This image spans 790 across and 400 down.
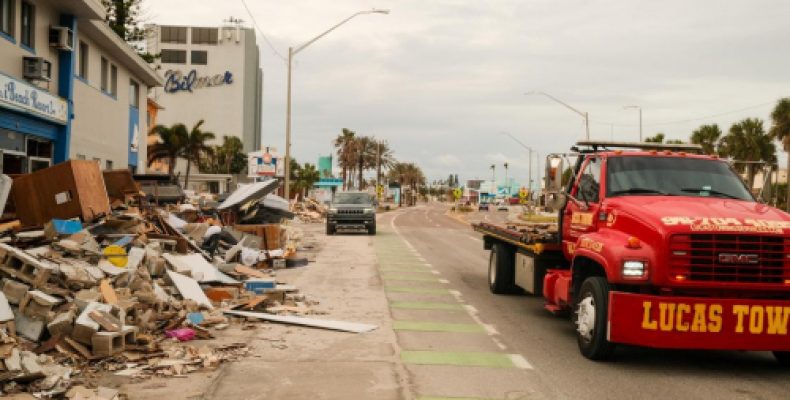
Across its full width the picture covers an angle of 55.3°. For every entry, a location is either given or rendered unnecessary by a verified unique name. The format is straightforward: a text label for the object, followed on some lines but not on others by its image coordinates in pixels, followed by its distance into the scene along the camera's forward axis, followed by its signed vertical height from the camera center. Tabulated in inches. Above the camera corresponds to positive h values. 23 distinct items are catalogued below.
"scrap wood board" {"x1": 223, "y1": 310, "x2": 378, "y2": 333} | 384.2 -71.6
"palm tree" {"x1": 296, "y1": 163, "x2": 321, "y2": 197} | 3740.7 +53.2
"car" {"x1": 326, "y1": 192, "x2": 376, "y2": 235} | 1295.5 -50.4
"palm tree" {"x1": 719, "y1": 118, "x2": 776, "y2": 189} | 2304.4 +167.4
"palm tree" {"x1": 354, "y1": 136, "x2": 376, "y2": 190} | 3843.5 +170.7
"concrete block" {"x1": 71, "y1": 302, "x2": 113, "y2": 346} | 297.7 -59.3
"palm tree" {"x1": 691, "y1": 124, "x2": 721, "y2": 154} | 2519.7 +204.4
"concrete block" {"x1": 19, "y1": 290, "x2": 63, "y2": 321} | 317.4 -53.6
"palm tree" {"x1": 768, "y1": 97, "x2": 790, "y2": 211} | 2036.2 +206.1
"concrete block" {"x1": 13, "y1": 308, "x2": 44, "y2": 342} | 310.2 -61.8
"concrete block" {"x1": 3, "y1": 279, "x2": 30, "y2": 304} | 327.3 -49.3
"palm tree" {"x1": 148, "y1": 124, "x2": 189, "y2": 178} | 2479.1 +126.7
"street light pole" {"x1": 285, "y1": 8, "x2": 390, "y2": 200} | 1486.2 +81.7
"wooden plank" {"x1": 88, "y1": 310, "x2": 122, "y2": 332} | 306.0 -58.0
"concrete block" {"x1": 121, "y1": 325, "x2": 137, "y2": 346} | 308.9 -63.9
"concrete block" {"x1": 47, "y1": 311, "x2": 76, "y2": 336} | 304.8 -59.5
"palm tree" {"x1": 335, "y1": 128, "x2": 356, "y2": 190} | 3821.4 +194.6
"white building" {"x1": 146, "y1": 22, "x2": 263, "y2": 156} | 4237.2 +601.3
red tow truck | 289.6 -28.0
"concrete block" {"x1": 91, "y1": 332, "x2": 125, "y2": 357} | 293.4 -63.8
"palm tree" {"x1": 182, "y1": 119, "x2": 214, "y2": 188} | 2551.7 +128.1
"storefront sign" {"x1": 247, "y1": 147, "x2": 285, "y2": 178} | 1515.7 +40.7
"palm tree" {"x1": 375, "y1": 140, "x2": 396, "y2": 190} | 4094.2 +167.1
